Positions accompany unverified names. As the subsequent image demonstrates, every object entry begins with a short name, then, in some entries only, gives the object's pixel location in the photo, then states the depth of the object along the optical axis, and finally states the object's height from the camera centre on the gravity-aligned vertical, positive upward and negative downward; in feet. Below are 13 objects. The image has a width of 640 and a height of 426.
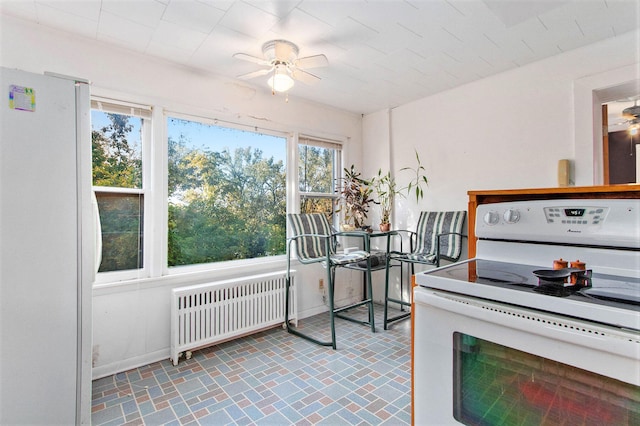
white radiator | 7.73 -2.63
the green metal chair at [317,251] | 8.95 -1.19
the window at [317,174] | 11.30 +1.57
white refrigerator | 4.02 -0.46
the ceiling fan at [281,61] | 6.86 +3.55
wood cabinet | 3.78 +0.26
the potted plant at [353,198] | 11.57 +0.61
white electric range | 2.35 -0.98
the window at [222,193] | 8.59 +0.70
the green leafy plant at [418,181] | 10.94 +1.18
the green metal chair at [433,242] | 9.35 -0.92
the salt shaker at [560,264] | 3.65 -0.62
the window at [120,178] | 7.39 +0.96
